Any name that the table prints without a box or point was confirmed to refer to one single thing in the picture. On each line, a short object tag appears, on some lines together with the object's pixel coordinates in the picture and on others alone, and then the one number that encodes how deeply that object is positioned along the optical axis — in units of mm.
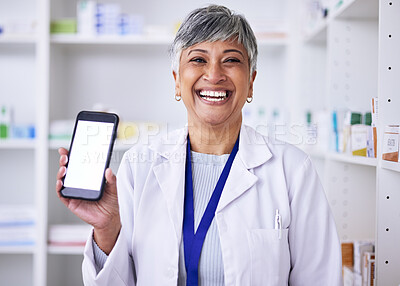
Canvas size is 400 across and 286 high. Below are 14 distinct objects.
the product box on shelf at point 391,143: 1311
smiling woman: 1273
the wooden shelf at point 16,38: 2609
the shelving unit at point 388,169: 1337
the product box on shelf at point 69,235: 2627
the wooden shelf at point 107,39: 2623
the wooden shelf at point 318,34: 2151
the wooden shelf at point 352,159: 1460
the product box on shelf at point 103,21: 2629
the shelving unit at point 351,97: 1954
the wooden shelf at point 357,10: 1665
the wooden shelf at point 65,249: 2582
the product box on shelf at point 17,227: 2613
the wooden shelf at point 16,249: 2592
